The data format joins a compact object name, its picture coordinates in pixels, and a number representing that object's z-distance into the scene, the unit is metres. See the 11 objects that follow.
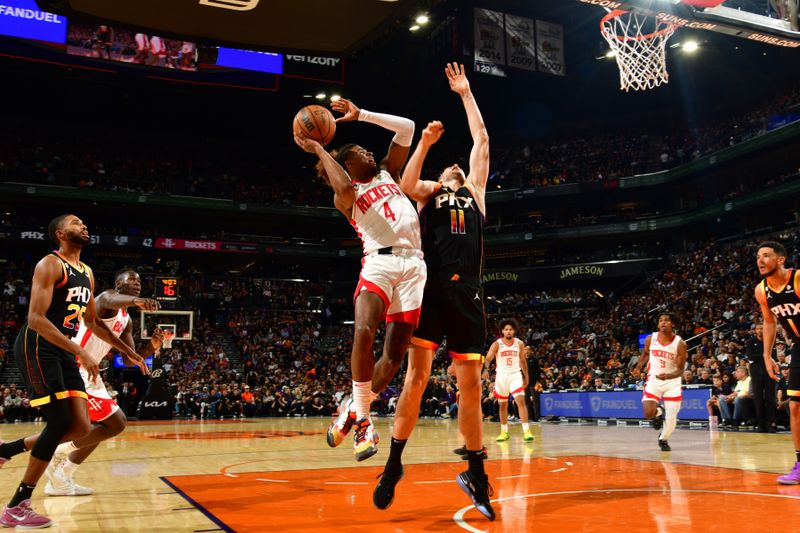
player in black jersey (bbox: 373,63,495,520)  4.70
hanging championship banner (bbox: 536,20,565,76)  29.38
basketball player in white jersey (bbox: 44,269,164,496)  6.00
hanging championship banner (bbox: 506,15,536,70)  28.81
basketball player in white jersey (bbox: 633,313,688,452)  9.83
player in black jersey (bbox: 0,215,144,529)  4.79
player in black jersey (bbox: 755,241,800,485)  6.21
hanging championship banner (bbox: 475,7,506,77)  28.09
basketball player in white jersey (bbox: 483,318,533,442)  12.11
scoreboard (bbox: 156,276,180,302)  27.83
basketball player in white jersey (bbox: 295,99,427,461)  4.48
